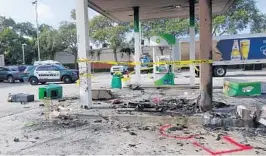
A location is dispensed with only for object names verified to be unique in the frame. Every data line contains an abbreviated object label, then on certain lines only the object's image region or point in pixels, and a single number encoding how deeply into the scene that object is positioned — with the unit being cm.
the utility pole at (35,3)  4703
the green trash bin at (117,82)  1538
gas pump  1512
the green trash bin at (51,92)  1202
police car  2241
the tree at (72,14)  4859
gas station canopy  1356
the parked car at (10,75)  2739
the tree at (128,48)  4416
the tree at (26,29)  6278
